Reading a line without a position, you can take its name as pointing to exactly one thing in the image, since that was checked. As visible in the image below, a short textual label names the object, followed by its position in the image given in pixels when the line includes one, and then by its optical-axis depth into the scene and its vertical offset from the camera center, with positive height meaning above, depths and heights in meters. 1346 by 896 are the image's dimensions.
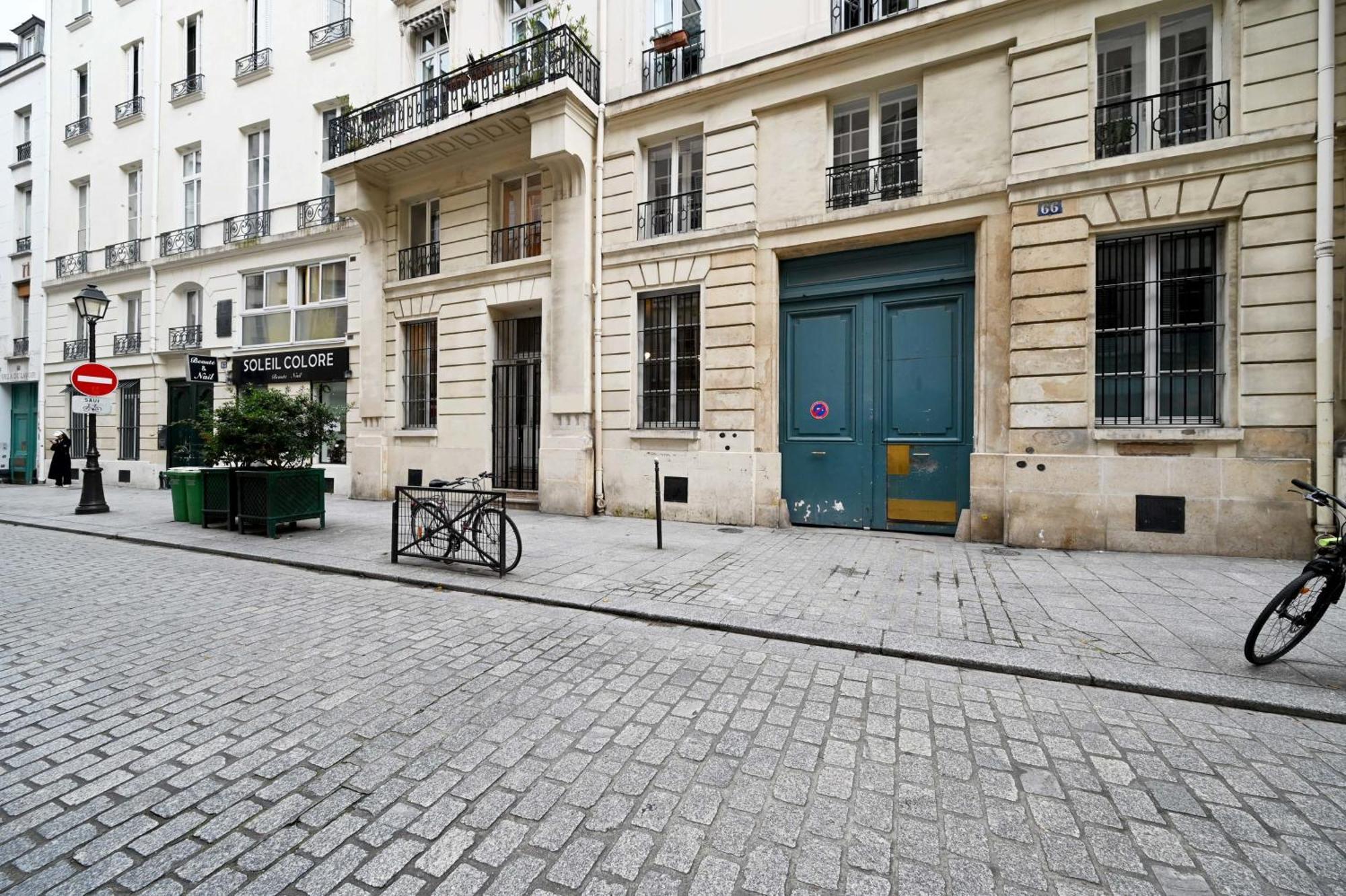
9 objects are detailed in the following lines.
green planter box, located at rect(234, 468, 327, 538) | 8.34 -0.82
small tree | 8.30 +0.20
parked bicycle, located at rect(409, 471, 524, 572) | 6.26 -0.94
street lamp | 11.12 -0.29
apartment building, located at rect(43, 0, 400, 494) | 14.51 +6.92
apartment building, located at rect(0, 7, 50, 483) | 19.91 +6.87
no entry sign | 10.72 +1.20
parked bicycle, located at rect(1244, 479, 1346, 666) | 3.59 -1.01
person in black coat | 18.34 -0.65
